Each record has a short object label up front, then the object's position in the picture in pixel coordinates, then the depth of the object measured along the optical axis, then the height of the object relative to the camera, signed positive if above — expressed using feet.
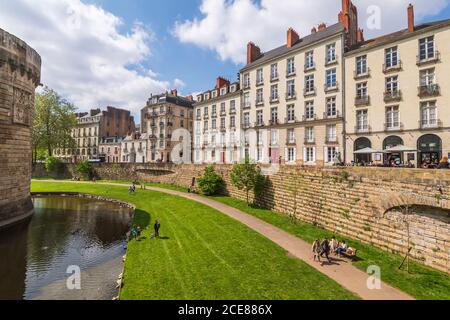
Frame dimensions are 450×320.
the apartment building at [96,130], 240.53 +34.63
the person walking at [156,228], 58.41 -15.29
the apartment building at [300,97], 99.60 +31.13
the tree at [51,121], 179.01 +31.53
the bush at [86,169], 170.69 -3.84
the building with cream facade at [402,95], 75.72 +23.95
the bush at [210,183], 107.55 -8.31
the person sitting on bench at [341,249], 45.09 -15.54
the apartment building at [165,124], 189.16 +31.33
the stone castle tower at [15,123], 64.85 +11.31
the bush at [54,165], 175.32 -1.17
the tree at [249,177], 84.89 -4.44
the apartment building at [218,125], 139.74 +24.39
